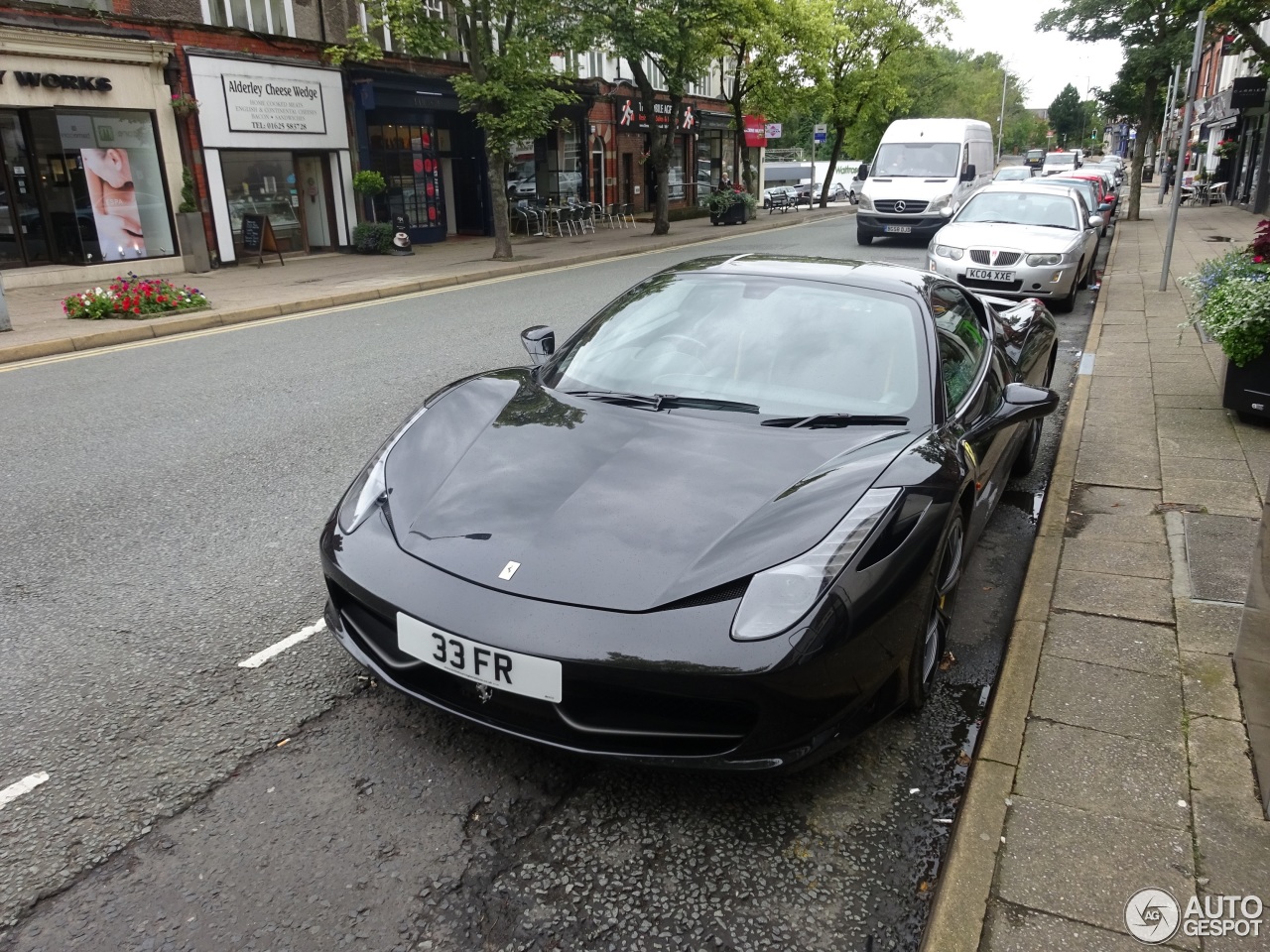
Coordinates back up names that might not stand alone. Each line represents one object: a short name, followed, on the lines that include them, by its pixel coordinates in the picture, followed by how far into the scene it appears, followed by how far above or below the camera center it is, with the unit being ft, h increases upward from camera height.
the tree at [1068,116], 354.74 +13.67
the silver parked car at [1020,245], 36.99 -3.45
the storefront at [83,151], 51.49 +1.19
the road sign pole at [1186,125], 36.20 +0.95
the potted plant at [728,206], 102.47 -4.87
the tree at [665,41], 72.13 +9.21
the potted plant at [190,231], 58.65 -3.59
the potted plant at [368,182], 67.92 -1.05
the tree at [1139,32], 74.23 +9.54
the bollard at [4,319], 37.09 -5.42
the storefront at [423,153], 72.02 +1.03
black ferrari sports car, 7.95 -3.34
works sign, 50.60 +4.80
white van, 66.54 -1.47
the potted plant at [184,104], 57.31 +3.82
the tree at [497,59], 59.31 +6.50
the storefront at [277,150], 60.49 +1.24
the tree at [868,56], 133.49 +14.03
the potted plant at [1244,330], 19.88 -3.64
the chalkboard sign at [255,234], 62.80 -4.10
